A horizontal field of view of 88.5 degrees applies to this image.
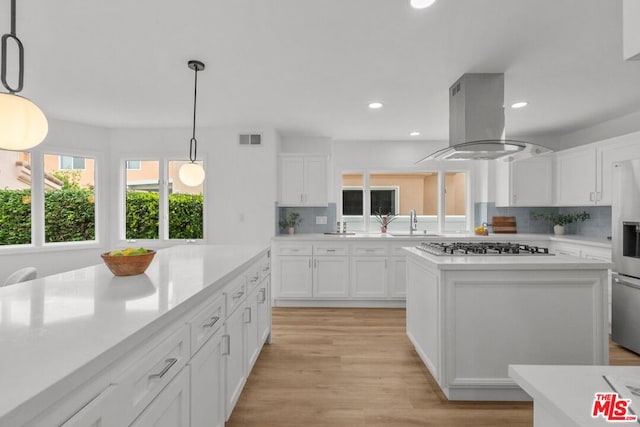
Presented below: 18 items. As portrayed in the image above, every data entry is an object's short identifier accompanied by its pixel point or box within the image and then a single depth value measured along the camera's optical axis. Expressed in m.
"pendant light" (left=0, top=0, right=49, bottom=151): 1.25
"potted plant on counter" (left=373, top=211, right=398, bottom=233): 5.24
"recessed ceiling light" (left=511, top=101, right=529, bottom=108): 3.49
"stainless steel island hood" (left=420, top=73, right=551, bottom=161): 2.73
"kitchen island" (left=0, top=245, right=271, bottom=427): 0.69
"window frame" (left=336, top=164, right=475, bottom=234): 5.26
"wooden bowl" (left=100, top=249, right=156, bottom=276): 1.68
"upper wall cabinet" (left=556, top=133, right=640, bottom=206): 3.51
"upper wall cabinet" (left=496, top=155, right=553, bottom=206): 4.69
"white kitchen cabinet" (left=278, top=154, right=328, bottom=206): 4.76
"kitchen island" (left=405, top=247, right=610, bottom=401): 2.15
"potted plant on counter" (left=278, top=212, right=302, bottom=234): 4.98
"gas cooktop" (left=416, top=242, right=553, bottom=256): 2.58
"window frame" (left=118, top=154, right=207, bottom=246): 4.63
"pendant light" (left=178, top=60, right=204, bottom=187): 2.62
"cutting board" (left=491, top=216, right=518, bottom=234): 4.92
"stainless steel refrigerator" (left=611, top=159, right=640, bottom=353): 2.91
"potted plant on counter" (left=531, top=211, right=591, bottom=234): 4.64
